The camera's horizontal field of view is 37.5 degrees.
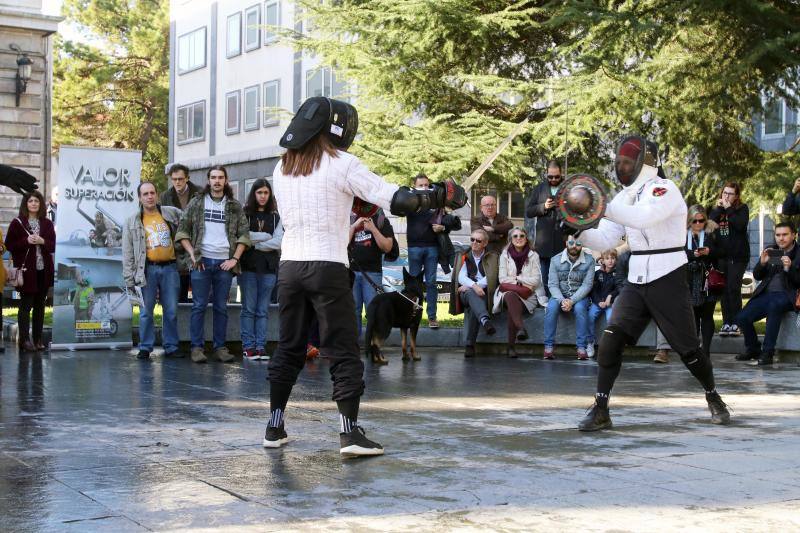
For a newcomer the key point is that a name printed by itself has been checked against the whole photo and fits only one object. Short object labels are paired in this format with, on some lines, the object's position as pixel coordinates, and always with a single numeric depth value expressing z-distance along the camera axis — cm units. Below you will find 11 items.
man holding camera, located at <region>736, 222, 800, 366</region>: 1371
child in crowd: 1420
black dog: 1320
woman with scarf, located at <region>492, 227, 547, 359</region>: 1455
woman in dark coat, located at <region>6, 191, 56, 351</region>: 1427
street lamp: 2680
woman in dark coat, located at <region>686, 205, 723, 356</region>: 1361
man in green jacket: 1302
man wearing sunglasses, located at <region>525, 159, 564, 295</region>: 1477
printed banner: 1430
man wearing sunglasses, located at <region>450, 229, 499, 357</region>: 1465
